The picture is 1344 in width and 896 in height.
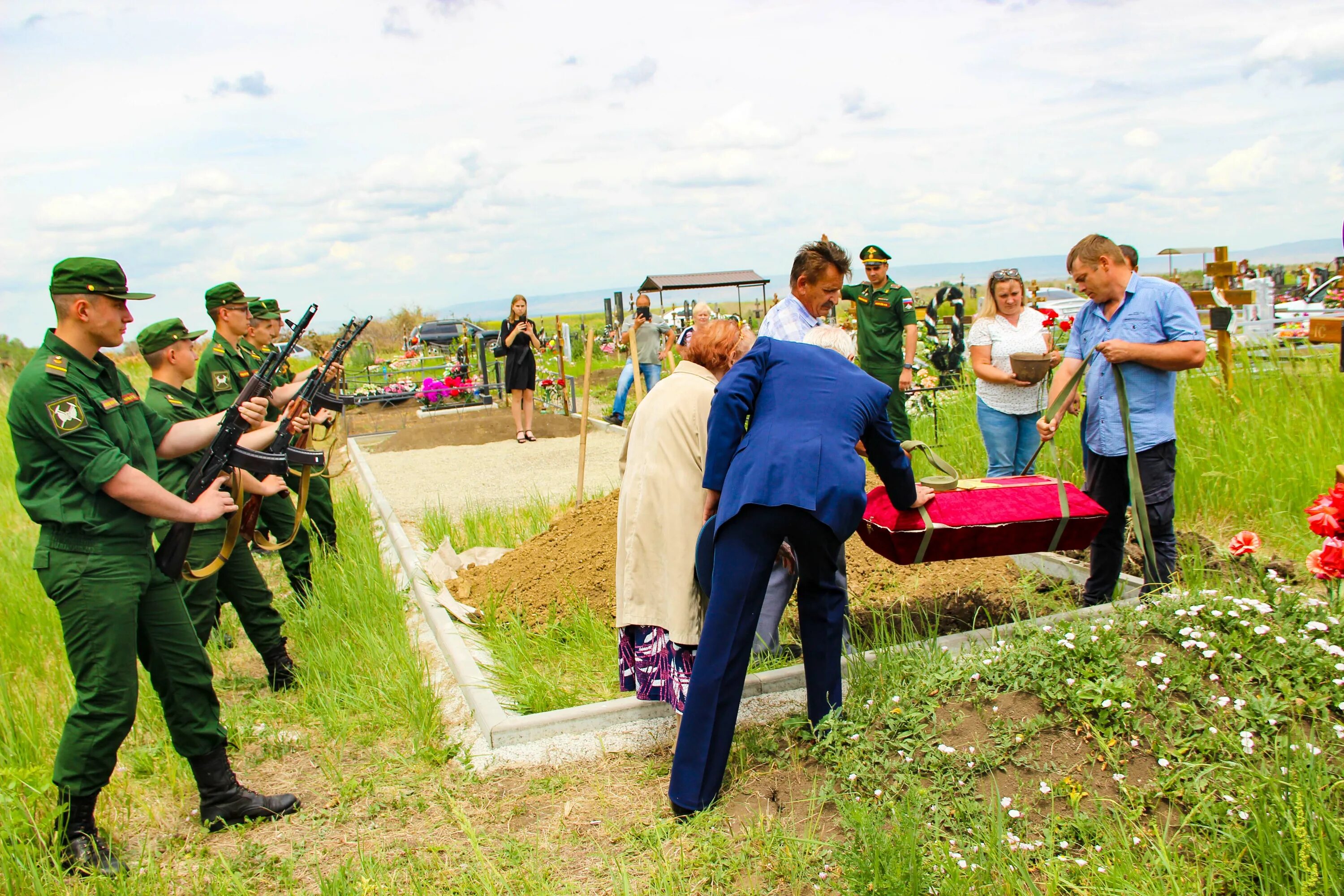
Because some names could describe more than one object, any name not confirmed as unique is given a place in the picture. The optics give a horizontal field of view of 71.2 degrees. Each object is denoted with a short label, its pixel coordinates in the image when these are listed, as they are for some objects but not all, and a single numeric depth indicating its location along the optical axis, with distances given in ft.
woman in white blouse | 18.76
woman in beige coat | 12.16
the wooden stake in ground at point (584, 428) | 24.34
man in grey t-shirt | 43.91
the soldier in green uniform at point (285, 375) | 21.42
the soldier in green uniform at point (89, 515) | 10.43
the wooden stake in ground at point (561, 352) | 51.03
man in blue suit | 10.66
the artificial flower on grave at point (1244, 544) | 11.51
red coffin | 12.68
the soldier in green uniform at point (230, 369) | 18.65
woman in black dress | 42.39
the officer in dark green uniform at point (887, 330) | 28.09
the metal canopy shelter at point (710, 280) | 82.38
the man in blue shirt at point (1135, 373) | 14.35
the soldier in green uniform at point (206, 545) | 15.33
